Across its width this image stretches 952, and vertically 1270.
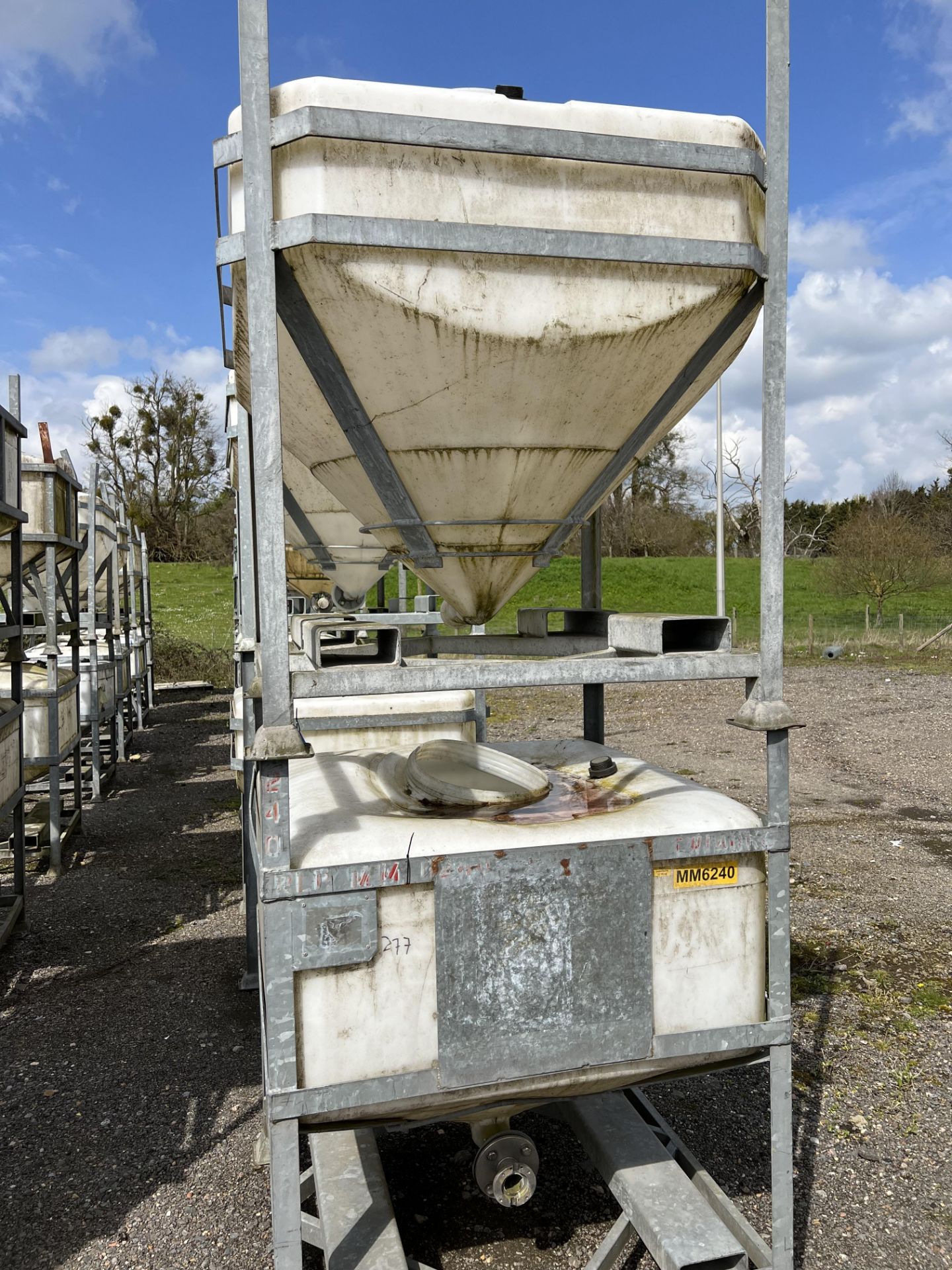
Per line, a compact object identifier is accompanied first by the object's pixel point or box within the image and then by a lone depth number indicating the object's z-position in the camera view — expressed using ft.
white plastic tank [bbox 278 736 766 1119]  7.45
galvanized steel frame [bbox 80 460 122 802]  31.09
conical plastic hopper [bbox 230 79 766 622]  7.48
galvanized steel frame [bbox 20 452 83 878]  23.38
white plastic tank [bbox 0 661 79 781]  23.97
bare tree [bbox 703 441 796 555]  130.72
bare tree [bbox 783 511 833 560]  150.92
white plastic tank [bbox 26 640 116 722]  31.12
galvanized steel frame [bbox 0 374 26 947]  17.39
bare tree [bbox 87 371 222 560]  125.18
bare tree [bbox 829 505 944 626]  84.38
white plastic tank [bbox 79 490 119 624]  38.60
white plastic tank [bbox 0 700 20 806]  16.78
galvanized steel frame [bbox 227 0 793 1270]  7.27
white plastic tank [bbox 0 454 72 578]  23.75
